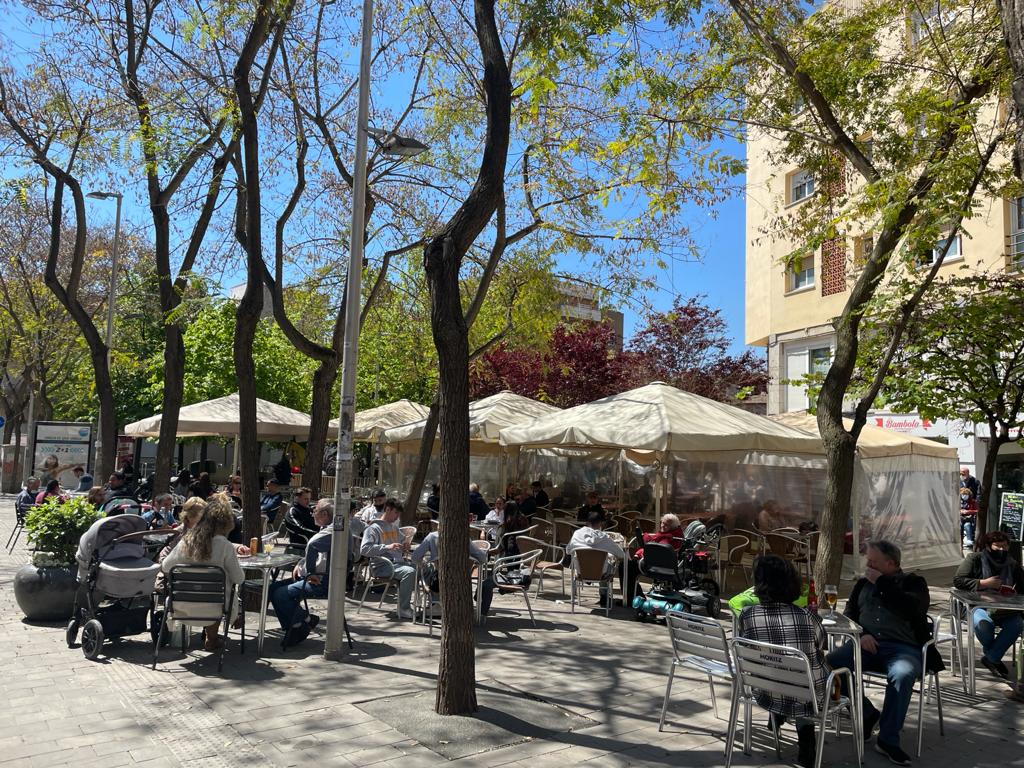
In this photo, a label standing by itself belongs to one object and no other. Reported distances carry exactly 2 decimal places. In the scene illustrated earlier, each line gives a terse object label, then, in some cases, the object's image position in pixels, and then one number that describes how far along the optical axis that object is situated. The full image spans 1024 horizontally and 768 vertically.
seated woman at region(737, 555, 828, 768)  4.95
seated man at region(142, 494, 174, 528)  10.95
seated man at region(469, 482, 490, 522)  15.91
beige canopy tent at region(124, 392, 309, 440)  17.44
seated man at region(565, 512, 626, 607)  10.01
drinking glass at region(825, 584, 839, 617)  6.58
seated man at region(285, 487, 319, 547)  10.88
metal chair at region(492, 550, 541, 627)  9.45
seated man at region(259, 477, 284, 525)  14.00
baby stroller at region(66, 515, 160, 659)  7.38
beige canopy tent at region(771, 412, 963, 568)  13.80
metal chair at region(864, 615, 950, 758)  5.40
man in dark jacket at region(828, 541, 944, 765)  5.34
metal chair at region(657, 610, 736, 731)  5.42
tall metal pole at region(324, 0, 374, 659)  7.17
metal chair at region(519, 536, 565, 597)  10.80
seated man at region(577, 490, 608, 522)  13.44
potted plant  8.17
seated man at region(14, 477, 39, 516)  13.74
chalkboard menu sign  16.19
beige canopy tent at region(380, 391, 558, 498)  15.85
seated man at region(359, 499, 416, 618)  9.34
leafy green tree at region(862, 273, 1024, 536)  11.43
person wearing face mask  7.29
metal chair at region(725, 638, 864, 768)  4.73
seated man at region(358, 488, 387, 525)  10.66
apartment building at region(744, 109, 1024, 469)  20.61
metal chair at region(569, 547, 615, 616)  9.94
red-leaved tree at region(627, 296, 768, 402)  25.72
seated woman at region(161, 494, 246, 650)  7.02
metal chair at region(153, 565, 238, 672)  6.81
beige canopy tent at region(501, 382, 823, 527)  11.53
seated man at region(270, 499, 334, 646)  7.70
